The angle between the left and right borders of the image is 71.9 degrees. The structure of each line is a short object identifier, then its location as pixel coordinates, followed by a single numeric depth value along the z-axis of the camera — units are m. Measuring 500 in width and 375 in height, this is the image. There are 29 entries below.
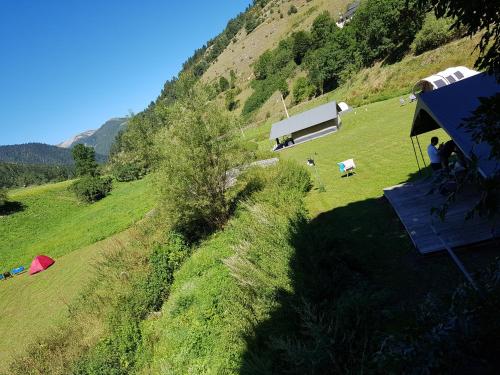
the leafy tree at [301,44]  100.12
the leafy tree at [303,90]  78.50
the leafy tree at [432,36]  45.07
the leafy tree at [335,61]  69.62
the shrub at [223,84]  136.62
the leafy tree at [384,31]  54.47
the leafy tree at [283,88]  89.61
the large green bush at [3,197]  51.88
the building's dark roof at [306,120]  40.91
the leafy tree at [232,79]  135.75
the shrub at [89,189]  60.51
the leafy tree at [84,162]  77.12
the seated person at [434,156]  12.04
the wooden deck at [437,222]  8.51
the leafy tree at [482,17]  3.60
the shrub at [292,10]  148.25
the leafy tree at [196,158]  17.19
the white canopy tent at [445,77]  31.04
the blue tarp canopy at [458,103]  8.30
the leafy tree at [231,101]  116.06
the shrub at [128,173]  74.69
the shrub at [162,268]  14.80
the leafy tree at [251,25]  178.75
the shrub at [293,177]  18.19
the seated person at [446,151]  11.71
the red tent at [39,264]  30.42
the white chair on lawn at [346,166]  18.72
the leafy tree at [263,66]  114.22
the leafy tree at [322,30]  92.97
